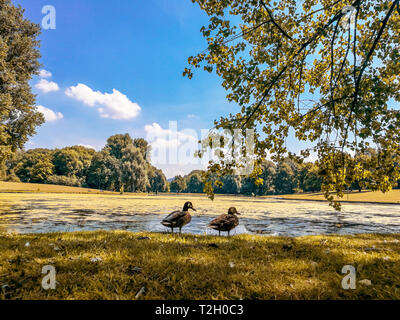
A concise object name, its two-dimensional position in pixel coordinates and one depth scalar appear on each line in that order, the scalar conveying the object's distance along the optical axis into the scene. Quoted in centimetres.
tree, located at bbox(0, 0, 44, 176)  2094
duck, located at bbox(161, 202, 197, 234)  752
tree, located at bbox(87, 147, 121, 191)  7579
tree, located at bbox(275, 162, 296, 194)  9419
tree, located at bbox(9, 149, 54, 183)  8019
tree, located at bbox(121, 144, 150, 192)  5962
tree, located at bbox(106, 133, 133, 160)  8463
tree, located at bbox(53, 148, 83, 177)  8725
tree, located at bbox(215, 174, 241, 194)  9532
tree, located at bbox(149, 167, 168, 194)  11031
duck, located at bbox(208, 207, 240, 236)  744
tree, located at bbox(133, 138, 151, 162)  7690
